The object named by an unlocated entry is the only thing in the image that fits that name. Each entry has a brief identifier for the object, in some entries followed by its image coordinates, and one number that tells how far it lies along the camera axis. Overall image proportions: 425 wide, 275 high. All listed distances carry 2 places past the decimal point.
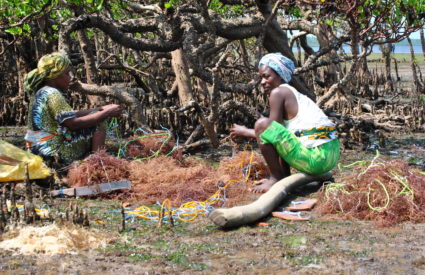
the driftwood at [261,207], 7.78
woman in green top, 10.50
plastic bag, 9.90
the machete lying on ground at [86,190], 9.87
